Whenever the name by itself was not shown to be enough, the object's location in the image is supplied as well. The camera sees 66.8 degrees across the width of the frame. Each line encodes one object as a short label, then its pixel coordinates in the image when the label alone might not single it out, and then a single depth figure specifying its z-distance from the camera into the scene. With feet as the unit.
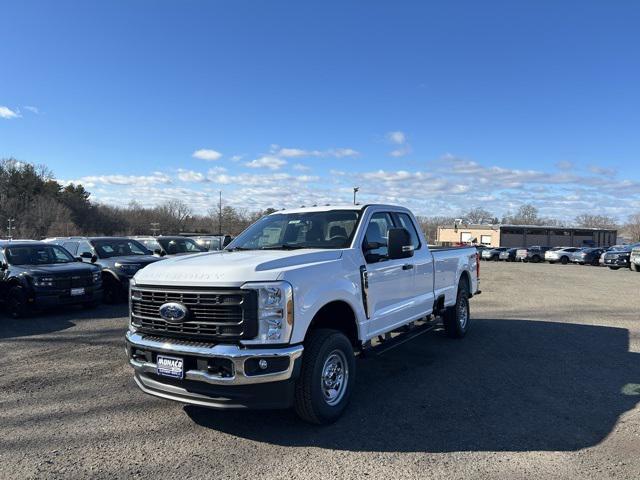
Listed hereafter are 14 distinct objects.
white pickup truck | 13.02
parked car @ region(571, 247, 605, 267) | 145.48
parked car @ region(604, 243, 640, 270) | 108.06
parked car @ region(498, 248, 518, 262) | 170.94
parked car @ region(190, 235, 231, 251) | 57.47
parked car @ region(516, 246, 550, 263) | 166.40
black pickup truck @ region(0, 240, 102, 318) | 33.94
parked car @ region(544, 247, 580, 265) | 152.76
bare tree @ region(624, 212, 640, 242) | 390.46
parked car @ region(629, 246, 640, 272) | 94.89
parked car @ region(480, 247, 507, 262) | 174.91
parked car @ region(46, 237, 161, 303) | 40.70
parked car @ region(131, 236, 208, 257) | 52.54
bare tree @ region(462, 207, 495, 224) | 439.80
